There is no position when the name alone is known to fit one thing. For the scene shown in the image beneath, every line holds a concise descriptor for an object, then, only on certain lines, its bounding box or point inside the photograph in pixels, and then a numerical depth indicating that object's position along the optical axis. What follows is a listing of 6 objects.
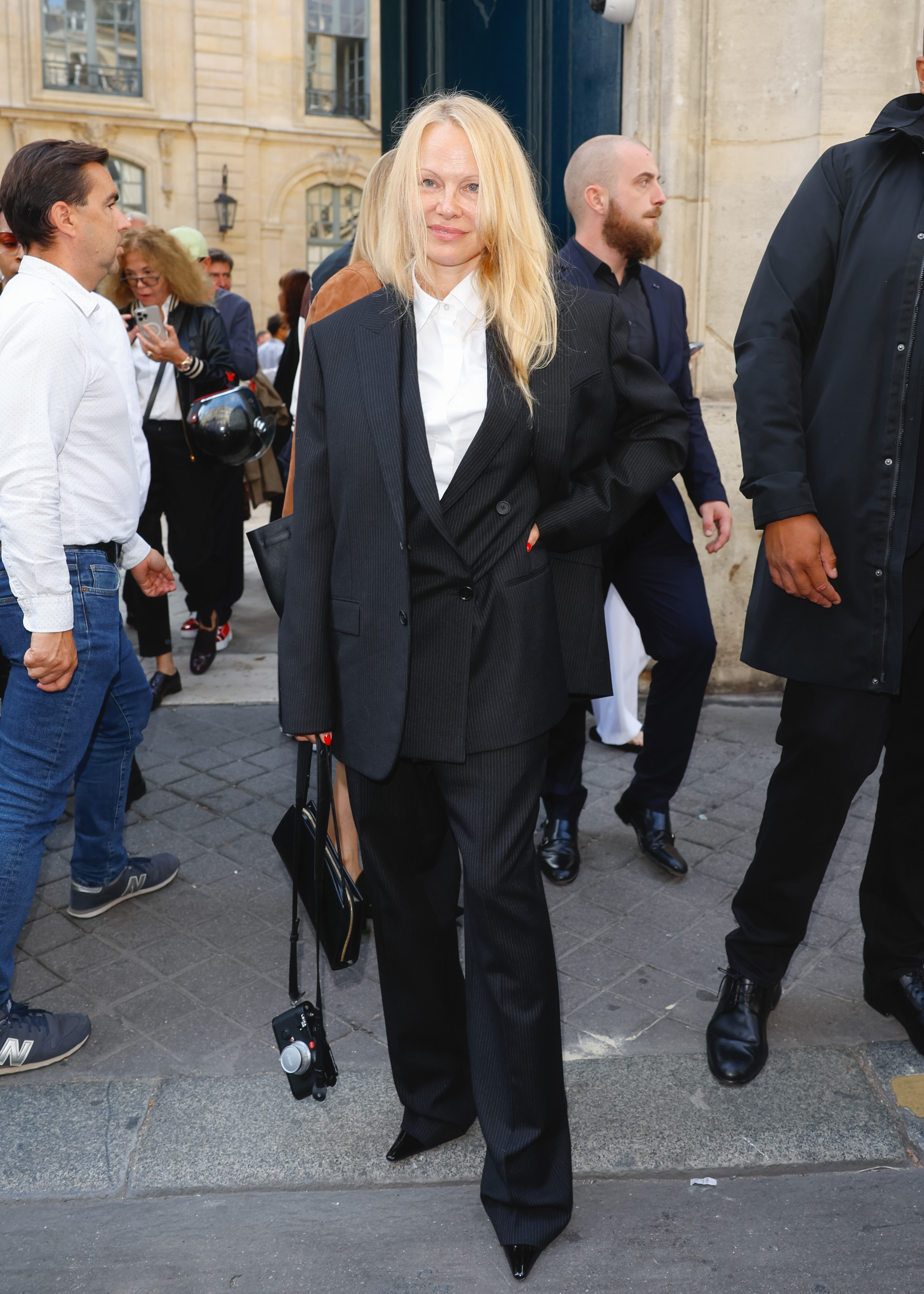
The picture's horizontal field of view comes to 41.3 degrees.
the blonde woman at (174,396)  5.57
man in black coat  2.59
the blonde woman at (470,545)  2.21
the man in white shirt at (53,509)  2.79
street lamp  26.55
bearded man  3.85
